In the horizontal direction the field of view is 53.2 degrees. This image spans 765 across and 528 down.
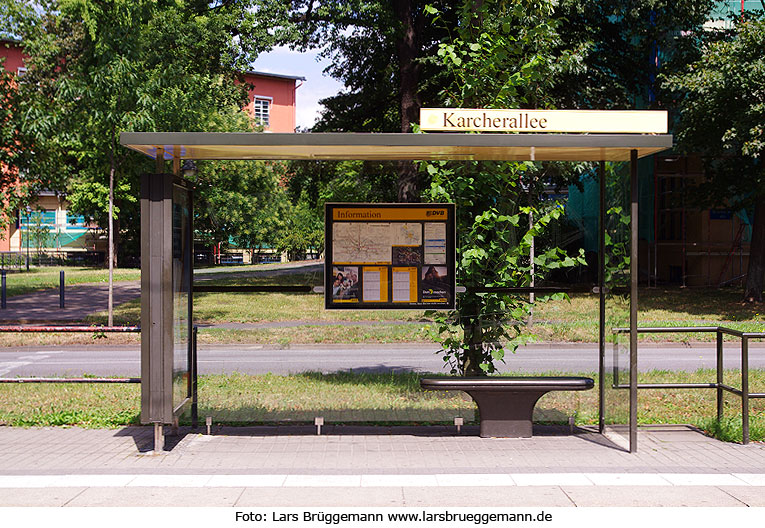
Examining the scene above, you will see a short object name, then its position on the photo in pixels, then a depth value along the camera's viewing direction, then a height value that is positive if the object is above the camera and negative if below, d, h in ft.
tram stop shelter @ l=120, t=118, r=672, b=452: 21.93 +1.03
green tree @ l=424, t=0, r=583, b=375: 26.71 -0.08
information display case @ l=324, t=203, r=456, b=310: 25.54 -0.38
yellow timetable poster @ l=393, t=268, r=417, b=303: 25.53 -1.35
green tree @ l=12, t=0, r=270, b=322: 53.31 +13.26
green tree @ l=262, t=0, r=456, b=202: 78.74 +22.14
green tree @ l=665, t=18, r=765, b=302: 69.67 +12.40
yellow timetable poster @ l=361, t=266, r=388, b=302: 25.53 -1.31
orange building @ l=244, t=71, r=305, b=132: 206.90 +40.19
